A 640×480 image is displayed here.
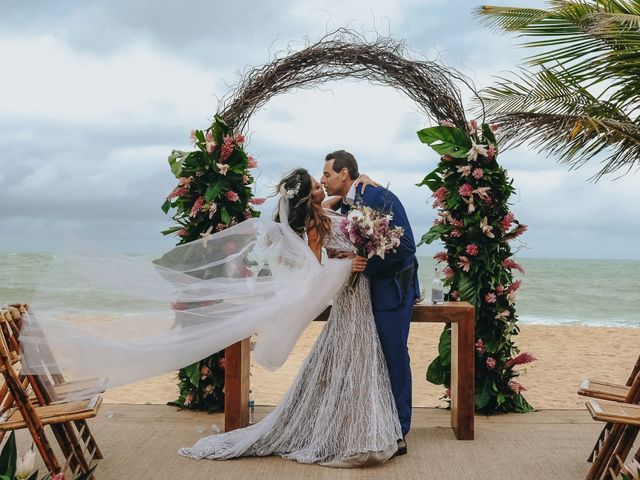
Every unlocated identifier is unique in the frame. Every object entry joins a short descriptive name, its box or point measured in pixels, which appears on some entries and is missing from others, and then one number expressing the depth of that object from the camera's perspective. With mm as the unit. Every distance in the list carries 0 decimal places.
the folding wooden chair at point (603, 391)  5172
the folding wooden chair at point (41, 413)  4152
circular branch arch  6867
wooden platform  5074
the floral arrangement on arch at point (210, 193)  6887
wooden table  5992
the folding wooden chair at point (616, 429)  4262
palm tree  9648
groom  5391
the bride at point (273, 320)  4871
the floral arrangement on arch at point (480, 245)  6922
